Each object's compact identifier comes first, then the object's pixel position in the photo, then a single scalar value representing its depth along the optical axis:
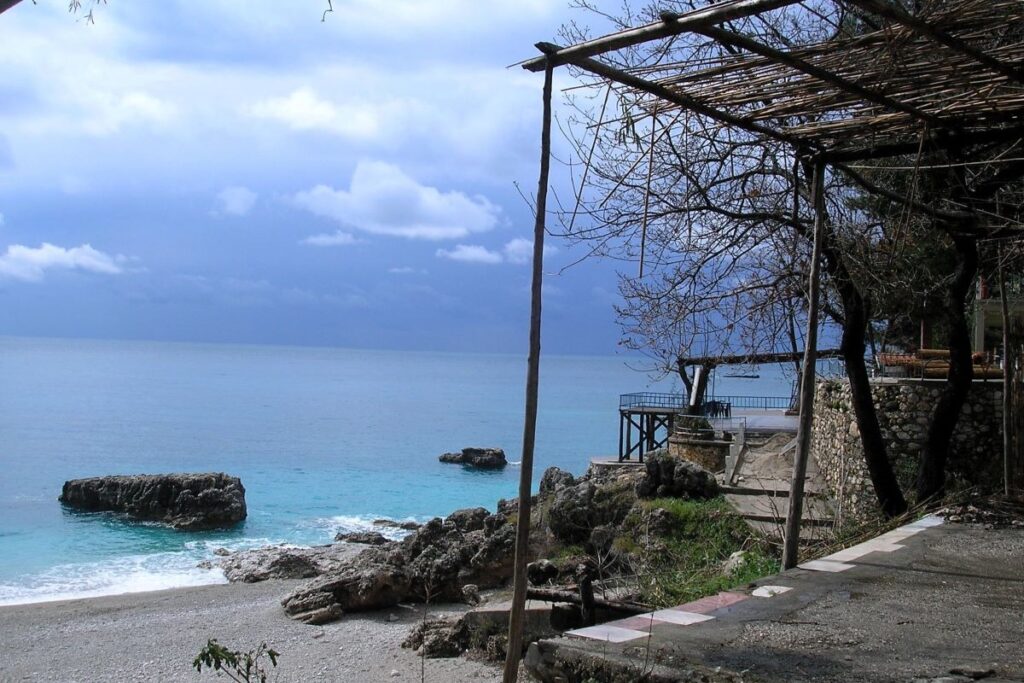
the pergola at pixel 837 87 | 4.14
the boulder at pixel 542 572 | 10.32
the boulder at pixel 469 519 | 18.05
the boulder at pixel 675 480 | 13.86
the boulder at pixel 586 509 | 14.30
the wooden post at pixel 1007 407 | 9.66
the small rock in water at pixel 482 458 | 51.69
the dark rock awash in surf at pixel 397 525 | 30.00
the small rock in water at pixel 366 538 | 26.19
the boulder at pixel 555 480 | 18.99
